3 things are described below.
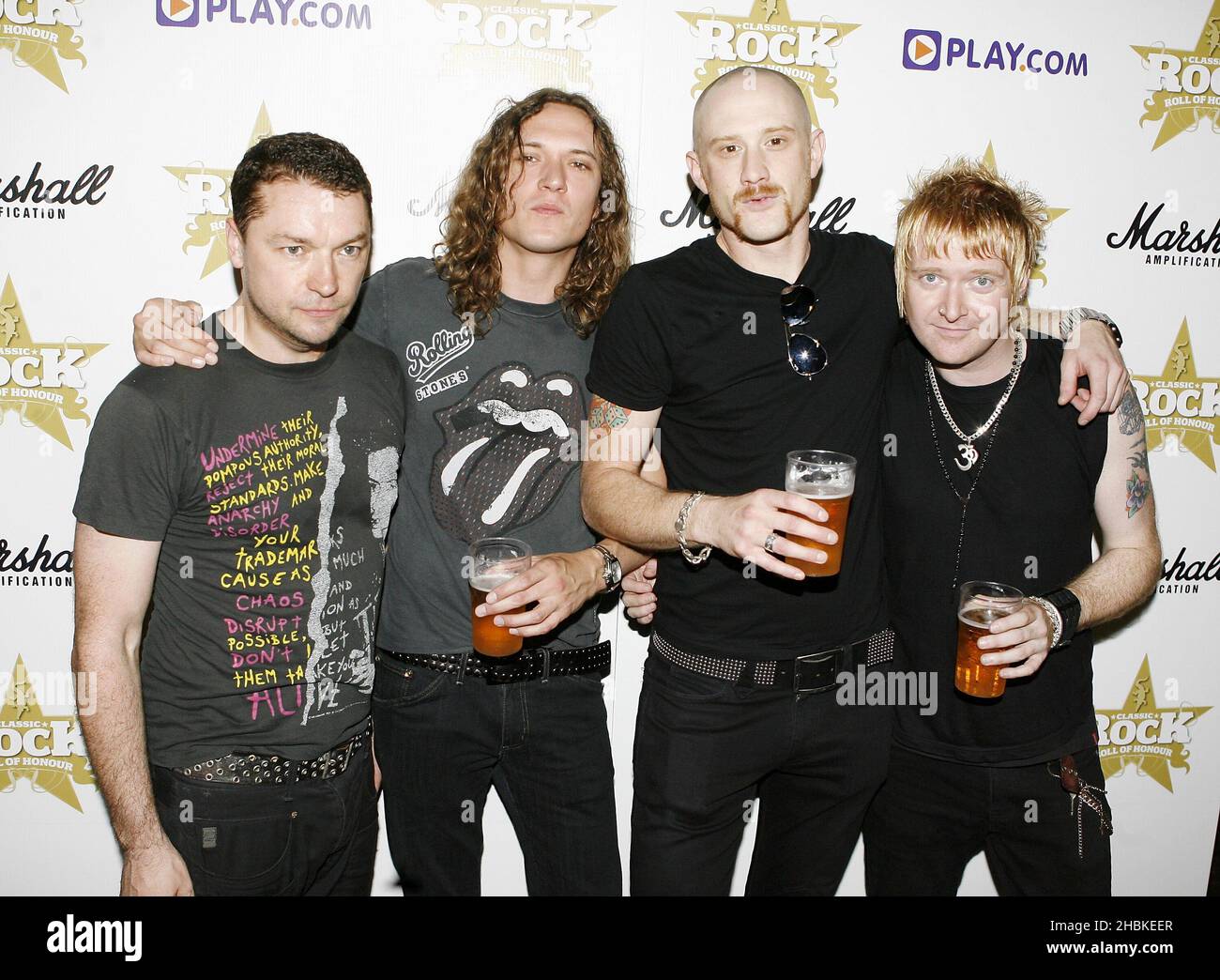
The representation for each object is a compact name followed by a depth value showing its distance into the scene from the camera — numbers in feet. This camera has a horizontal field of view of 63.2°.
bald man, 7.78
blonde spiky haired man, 7.44
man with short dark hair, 6.70
